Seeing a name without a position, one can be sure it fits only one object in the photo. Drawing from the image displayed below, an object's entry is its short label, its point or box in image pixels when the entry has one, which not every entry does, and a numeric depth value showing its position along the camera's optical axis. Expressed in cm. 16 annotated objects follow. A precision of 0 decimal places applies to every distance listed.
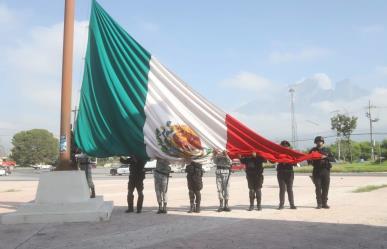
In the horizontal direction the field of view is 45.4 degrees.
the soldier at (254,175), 1176
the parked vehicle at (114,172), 5319
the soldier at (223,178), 1166
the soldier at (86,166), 1309
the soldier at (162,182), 1156
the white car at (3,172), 5973
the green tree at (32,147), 11138
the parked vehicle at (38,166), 10381
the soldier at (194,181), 1160
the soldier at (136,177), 1161
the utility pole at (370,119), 7493
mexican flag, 1026
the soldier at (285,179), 1217
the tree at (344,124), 6862
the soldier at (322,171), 1218
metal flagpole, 1078
